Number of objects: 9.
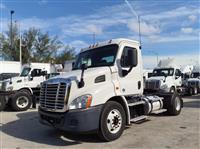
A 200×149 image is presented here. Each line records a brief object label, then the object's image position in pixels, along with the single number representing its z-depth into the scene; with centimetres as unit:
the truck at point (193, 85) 1268
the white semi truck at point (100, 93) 375
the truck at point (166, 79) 1010
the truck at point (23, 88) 777
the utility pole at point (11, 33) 2679
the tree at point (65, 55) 3006
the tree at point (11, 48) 2661
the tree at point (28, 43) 2749
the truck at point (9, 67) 1519
